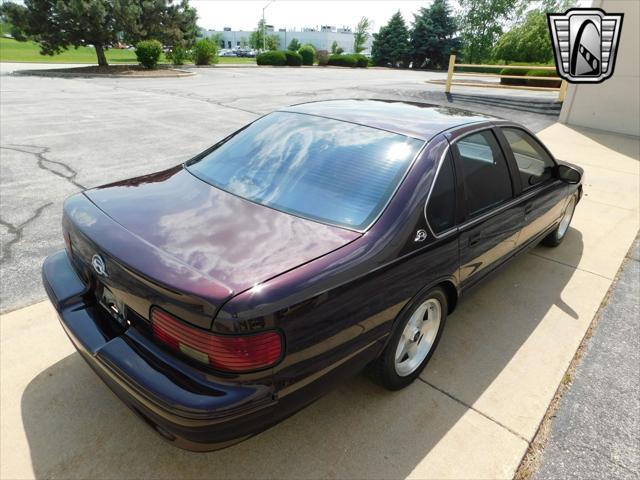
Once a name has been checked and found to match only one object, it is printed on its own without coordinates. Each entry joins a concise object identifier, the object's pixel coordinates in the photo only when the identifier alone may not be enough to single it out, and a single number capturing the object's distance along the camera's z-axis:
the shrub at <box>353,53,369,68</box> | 42.18
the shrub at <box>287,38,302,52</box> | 64.31
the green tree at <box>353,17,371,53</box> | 63.62
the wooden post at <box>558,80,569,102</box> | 13.69
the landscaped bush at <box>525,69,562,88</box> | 19.06
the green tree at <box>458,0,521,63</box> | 50.25
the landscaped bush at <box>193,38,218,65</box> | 31.58
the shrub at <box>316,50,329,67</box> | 42.78
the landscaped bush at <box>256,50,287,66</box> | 36.19
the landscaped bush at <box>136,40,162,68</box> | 24.95
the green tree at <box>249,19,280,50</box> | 71.32
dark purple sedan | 1.66
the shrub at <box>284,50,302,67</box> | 37.22
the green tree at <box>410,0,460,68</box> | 45.19
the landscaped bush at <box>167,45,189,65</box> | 29.09
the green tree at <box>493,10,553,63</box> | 28.08
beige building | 10.62
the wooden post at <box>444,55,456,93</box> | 16.36
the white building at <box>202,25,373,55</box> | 103.00
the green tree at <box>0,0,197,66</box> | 23.17
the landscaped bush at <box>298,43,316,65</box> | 39.22
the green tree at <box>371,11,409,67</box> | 46.09
